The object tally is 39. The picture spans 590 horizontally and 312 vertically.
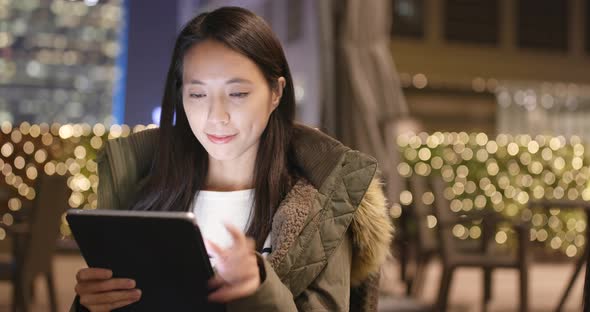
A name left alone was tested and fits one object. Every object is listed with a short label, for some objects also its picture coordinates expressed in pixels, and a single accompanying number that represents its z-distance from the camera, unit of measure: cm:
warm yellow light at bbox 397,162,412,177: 790
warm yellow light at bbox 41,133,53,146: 720
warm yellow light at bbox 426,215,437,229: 773
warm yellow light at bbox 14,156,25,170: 712
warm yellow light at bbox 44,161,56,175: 720
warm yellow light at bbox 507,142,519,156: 834
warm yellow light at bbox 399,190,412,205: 792
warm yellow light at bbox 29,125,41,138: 716
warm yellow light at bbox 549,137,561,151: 849
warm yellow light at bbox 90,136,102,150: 725
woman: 139
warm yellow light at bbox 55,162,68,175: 721
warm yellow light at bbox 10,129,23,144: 711
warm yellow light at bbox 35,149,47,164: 716
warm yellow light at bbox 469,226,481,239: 809
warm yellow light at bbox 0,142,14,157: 709
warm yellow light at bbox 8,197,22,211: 710
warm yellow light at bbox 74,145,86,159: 723
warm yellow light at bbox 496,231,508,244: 815
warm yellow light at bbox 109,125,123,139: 716
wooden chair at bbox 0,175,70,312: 405
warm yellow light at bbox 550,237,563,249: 838
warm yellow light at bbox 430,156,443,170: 805
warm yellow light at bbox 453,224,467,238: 809
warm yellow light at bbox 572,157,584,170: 851
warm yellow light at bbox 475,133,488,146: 829
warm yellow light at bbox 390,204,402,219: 683
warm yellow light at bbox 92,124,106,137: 728
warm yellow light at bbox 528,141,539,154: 840
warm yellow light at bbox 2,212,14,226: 668
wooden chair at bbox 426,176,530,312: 477
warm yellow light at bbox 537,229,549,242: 835
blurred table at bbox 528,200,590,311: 455
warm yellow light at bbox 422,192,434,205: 792
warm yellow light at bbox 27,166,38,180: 714
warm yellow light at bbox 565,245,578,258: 841
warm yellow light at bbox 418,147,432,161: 802
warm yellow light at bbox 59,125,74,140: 724
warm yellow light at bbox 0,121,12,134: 709
